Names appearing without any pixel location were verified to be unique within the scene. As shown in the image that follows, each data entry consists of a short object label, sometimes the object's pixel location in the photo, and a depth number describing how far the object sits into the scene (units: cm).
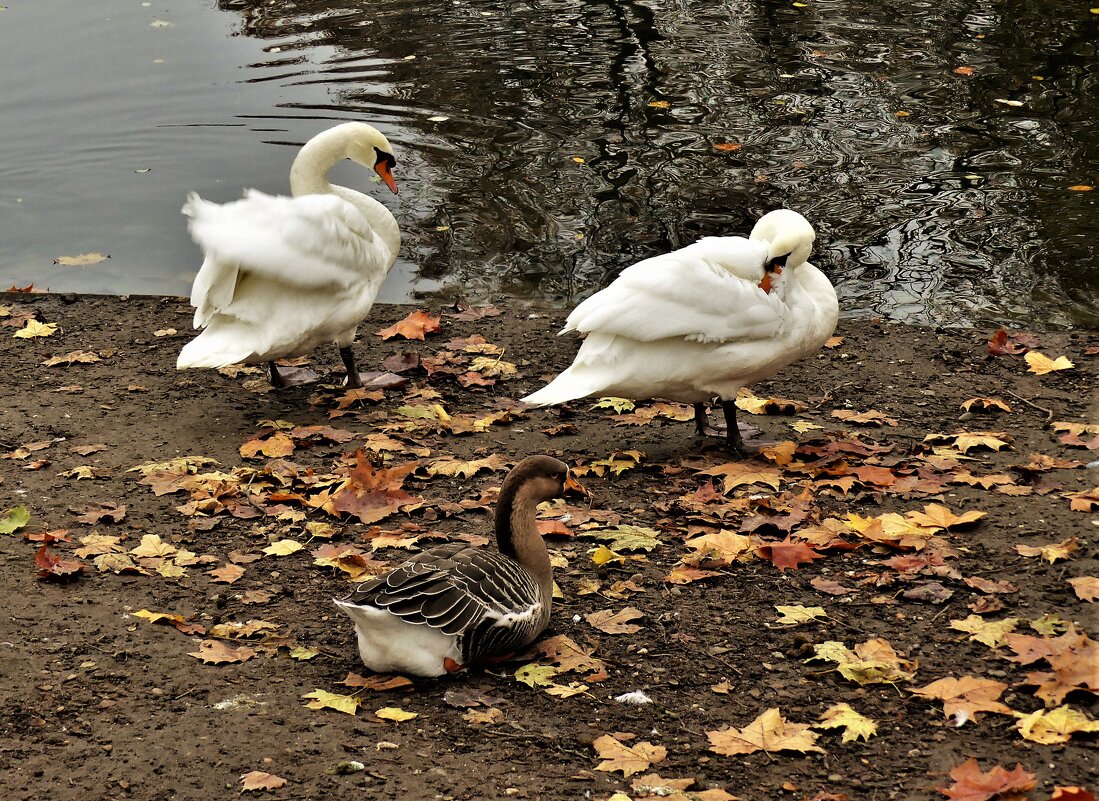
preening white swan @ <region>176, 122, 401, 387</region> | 1334
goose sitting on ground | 830
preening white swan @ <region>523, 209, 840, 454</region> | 1234
